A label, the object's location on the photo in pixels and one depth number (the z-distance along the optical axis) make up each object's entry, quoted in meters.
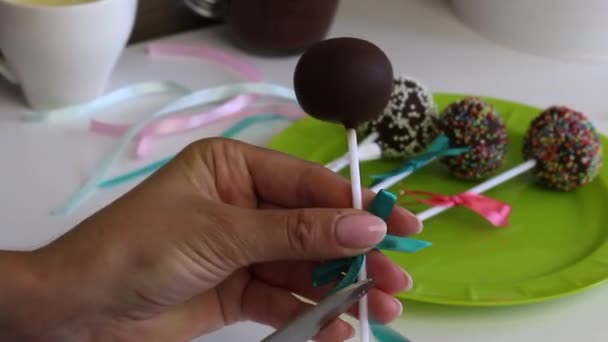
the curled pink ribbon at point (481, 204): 0.63
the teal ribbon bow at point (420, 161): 0.65
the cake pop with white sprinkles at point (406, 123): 0.68
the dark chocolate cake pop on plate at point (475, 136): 0.66
